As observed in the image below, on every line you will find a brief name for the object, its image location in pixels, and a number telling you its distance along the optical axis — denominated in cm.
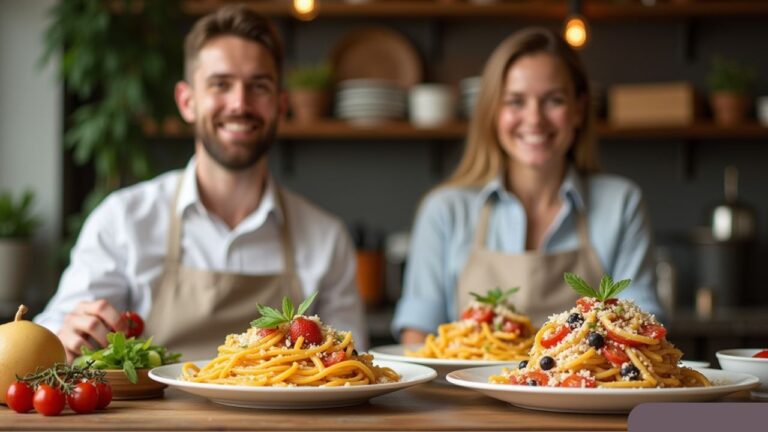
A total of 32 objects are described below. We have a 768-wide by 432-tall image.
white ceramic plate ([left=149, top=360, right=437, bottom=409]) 132
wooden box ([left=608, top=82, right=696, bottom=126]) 439
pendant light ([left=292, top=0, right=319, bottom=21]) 373
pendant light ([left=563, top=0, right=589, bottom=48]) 365
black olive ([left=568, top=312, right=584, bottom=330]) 144
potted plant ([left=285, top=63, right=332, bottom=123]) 445
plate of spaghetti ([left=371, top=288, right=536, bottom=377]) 186
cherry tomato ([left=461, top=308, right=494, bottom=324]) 193
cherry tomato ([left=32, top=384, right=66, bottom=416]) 133
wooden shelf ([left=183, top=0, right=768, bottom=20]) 441
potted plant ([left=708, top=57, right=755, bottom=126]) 438
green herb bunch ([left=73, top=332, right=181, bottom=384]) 153
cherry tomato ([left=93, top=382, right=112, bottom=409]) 138
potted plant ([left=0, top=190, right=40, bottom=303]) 407
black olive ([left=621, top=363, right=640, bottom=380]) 137
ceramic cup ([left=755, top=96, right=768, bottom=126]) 438
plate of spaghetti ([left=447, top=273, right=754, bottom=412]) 130
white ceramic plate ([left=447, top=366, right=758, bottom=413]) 128
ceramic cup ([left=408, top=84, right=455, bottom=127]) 439
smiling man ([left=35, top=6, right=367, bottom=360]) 248
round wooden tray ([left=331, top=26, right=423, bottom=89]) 468
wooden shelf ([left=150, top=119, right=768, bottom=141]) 439
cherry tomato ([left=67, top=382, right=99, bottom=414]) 135
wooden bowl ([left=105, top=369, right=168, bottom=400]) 151
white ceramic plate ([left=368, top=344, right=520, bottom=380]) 172
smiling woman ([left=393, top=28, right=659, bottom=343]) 277
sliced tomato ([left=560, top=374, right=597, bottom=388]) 135
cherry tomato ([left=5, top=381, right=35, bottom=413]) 135
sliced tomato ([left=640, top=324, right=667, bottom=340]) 142
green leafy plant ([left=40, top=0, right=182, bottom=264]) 396
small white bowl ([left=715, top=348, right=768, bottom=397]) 152
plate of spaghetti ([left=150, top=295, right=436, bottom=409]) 135
